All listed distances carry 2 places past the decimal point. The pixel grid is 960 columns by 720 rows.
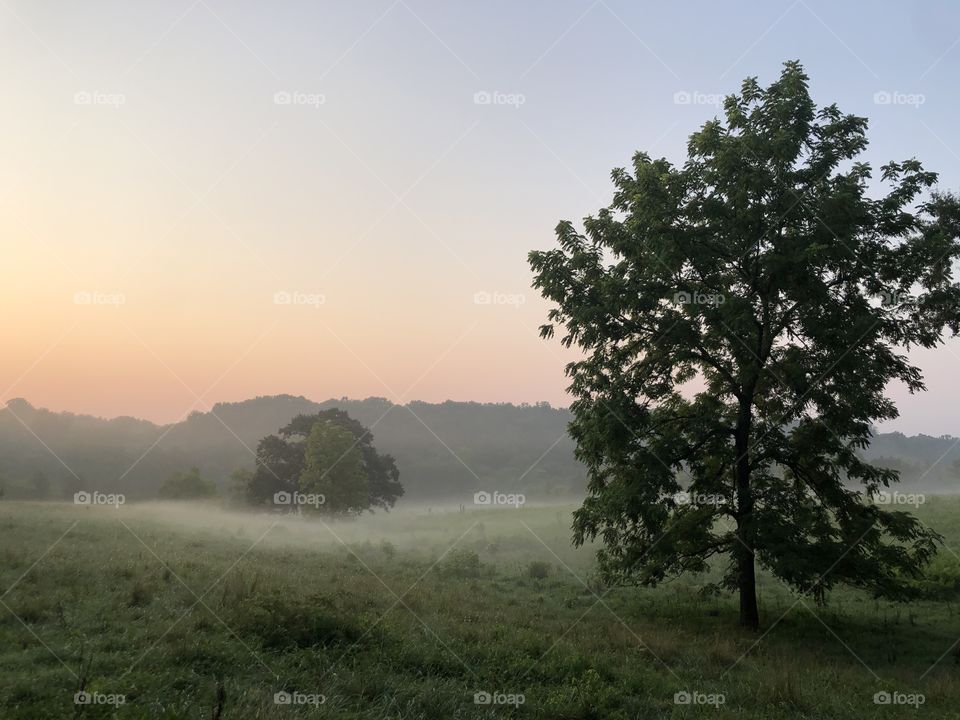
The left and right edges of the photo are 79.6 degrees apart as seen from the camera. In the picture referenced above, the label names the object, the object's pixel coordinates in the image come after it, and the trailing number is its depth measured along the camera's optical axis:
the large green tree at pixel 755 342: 14.60
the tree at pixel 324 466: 47.47
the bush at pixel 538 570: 24.50
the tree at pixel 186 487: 71.94
